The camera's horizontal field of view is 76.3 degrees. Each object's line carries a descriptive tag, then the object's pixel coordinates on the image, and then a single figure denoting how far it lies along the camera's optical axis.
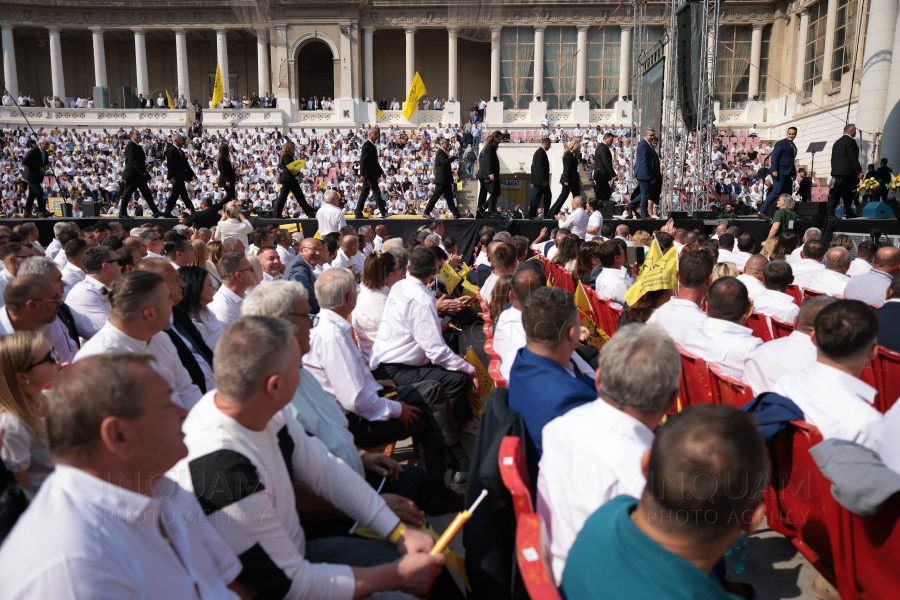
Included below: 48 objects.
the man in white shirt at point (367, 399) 3.16
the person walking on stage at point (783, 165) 12.51
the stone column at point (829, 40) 27.92
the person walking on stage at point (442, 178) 11.84
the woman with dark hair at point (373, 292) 4.52
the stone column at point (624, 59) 35.69
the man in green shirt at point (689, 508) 1.16
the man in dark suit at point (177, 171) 11.59
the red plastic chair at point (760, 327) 4.20
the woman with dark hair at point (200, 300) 4.03
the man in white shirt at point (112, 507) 1.18
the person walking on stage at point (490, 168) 12.02
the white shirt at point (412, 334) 4.01
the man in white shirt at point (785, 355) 2.84
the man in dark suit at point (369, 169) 11.88
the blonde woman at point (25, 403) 2.20
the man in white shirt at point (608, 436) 1.68
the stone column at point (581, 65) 36.00
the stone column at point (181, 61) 37.28
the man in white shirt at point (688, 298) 3.82
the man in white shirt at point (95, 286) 4.59
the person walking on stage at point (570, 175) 11.28
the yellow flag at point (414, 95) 27.22
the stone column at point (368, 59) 36.47
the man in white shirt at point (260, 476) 1.67
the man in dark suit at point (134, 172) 11.43
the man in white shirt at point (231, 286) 4.32
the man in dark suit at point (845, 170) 12.23
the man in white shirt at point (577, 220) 9.60
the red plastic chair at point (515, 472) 1.70
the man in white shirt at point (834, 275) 5.26
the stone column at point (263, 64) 35.35
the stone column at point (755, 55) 34.75
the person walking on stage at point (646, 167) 11.77
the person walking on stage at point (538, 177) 11.97
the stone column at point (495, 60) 36.25
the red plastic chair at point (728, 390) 2.66
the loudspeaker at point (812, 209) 11.96
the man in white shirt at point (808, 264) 6.08
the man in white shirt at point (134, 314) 2.85
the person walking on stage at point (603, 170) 12.68
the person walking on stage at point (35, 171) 12.96
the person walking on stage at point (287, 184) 10.93
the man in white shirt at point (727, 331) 3.30
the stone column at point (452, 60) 36.41
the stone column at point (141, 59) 37.25
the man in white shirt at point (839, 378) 2.25
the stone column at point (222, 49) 36.62
